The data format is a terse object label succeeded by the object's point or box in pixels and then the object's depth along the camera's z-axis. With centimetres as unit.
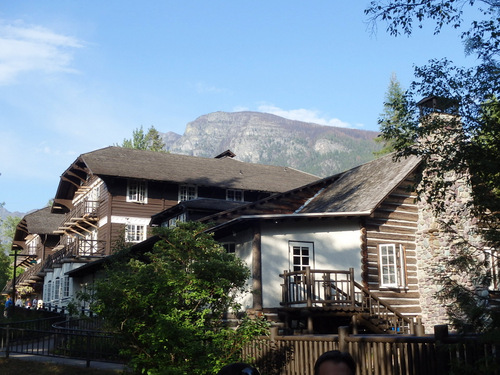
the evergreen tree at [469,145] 916
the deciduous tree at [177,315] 1198
